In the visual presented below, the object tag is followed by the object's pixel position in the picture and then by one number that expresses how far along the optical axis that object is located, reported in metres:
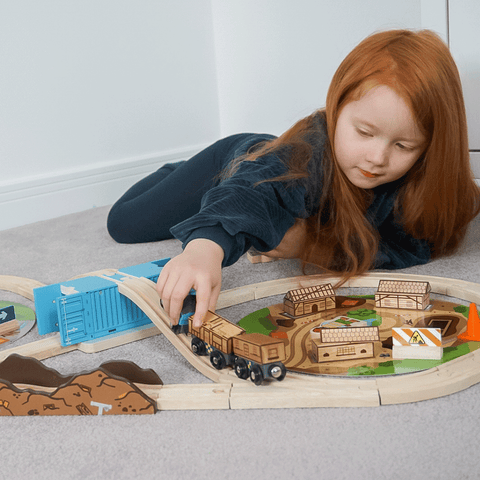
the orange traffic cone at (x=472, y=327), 0.69
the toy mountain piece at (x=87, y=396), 0.59
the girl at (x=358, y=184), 0.76
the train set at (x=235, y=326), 0.62
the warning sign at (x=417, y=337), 0.65
